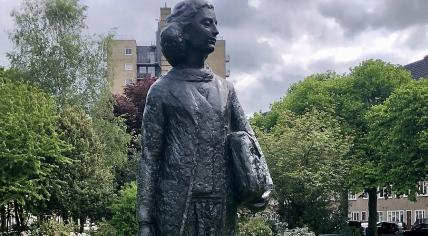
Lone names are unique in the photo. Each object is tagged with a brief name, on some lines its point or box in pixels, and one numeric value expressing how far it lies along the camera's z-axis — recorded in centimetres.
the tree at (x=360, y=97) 4756
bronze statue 655
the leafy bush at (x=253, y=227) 3094
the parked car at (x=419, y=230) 5509
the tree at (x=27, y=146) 3381
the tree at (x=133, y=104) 5050
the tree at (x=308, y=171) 3869
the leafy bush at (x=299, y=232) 3275
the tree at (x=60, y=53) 4219
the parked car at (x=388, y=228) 6024
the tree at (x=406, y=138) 4016
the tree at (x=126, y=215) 2808
